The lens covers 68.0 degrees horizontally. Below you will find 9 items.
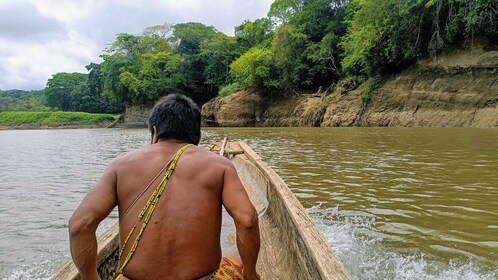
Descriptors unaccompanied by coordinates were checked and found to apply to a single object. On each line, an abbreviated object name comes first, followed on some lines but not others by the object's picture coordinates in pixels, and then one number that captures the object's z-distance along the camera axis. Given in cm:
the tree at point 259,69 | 3169
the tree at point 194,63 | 4734
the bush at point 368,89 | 2303
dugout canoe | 199
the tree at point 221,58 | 4262
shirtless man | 159
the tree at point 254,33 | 4009
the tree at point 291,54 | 3019
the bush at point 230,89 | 3606
